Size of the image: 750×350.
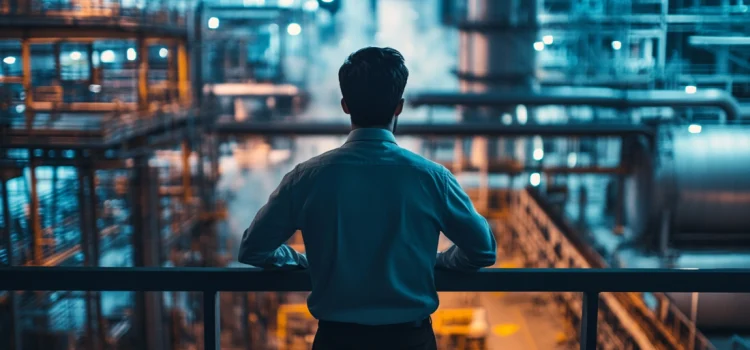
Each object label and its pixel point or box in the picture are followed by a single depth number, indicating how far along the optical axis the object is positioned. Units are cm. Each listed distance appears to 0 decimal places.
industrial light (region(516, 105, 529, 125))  1614
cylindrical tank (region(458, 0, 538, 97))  1252
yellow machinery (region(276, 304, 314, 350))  927
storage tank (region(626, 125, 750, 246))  861
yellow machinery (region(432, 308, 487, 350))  946
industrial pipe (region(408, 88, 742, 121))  1148
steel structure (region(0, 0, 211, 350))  706
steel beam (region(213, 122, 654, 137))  1112
